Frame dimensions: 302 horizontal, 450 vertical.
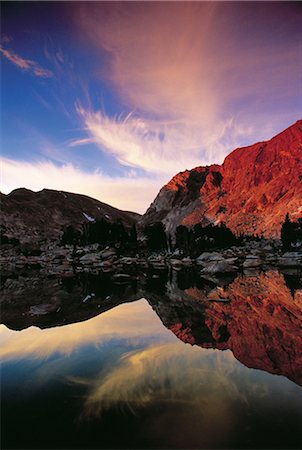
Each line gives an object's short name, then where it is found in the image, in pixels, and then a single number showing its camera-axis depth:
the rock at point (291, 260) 41.76
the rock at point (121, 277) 27.02
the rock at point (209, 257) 48.78
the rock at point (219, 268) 32.36
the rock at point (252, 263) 41.51
